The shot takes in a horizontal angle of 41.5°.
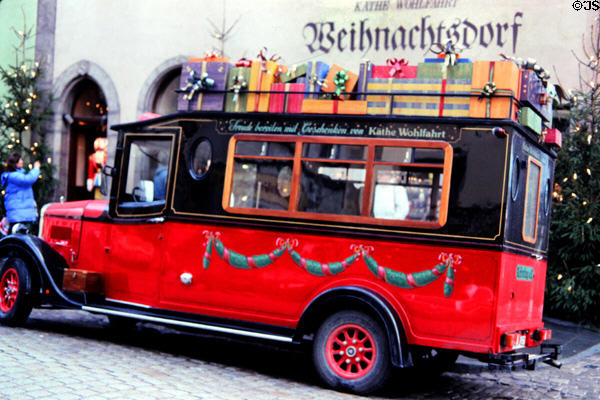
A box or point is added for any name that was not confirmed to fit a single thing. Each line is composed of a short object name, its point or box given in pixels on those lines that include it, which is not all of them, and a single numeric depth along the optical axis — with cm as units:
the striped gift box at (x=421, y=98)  665
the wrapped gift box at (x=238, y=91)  755
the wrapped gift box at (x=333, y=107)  702
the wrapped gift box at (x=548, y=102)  712
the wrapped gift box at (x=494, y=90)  647
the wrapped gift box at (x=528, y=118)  668
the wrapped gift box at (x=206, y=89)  770
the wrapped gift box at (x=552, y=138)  748
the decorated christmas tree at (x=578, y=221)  1055
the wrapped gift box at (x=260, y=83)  744
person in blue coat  1103
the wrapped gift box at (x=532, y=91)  664
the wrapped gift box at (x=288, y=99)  729
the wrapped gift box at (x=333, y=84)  713
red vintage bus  641
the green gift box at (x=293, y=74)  743
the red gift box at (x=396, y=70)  692
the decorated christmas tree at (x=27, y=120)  1586
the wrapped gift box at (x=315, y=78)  721
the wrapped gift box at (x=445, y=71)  670
